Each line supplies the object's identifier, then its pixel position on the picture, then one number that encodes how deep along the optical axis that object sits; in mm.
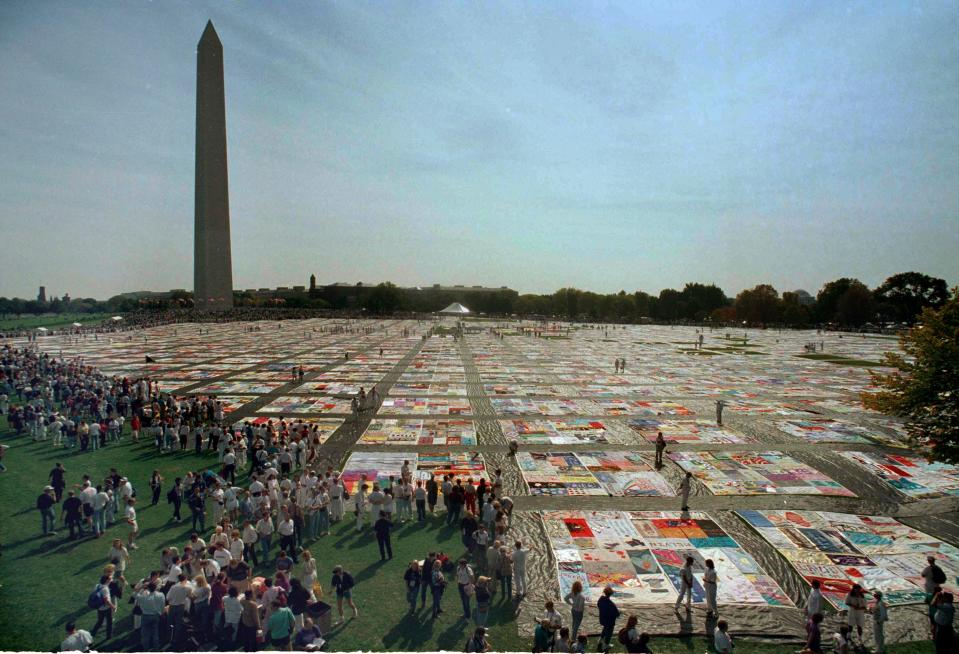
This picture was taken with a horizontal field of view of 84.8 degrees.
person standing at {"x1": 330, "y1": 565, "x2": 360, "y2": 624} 8883
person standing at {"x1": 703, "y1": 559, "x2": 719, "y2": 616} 9109
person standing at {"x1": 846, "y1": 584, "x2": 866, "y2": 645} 8578
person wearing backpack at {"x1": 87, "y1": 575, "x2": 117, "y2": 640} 8062
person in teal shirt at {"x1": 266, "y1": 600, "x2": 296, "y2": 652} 7488
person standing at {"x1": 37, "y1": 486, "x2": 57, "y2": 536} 11406
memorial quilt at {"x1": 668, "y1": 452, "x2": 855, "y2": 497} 15703
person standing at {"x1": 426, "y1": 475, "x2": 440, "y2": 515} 13680
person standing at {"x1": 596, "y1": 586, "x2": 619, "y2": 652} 8312
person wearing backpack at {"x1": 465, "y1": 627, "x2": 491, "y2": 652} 7305
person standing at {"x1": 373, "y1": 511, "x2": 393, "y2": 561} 11125
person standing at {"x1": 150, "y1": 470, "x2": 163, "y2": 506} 13617
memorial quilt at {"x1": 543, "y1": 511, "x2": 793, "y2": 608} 10117
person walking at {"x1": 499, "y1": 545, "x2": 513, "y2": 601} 9711
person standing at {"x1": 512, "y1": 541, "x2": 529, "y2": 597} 9773
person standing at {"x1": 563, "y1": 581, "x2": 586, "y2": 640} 8492
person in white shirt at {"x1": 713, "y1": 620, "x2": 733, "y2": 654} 7812
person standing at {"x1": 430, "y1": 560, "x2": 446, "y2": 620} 9070
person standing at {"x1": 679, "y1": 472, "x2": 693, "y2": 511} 14000
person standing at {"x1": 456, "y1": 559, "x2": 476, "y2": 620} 9078
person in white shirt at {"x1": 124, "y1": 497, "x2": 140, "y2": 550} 11102
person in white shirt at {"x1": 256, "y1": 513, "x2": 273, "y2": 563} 11008
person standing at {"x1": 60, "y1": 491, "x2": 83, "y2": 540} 11570
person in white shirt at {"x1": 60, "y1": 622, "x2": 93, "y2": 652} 6832
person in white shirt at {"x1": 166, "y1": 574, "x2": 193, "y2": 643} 8078
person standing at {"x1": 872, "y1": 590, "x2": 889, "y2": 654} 8312
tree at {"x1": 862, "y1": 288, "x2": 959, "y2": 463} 13117
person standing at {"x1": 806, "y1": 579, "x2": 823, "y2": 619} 8586
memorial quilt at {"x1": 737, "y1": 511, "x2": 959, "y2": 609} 10388
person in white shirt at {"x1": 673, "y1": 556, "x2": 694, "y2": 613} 9367
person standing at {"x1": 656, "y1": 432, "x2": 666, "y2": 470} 17744
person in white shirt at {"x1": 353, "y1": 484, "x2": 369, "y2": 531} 12625
